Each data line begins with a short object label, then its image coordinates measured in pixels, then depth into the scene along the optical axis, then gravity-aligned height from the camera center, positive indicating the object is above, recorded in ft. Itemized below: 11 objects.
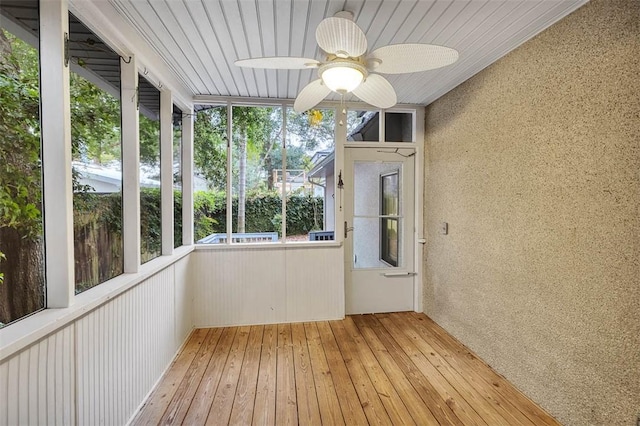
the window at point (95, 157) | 5.01 +0.99
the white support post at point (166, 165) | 8.49 +1.28
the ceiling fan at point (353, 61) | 4.45 +2.59
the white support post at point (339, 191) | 11.16 +0.69
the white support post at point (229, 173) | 10.82 +1.34
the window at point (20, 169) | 3.71 +0.56
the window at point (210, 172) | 10.83 +1.38
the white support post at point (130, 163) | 6.40 +1.02
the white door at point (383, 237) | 11.66 -1.09
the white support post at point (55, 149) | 4.28 +0.89
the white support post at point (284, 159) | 11.02 +1.87
